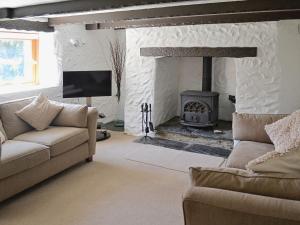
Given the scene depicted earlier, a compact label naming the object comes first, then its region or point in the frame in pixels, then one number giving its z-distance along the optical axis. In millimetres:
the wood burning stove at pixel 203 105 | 5363
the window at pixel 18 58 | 4602
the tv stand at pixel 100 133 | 5125
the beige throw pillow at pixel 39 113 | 3762
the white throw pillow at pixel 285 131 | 2884
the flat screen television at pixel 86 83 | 4809
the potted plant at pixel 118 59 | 5949
